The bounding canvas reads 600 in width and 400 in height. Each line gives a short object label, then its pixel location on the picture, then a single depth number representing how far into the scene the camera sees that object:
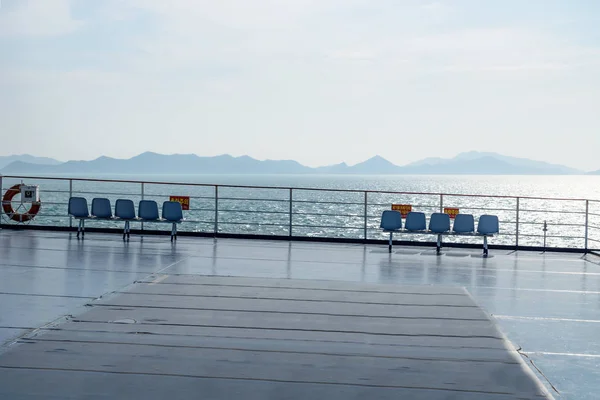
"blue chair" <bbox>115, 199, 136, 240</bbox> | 9.94
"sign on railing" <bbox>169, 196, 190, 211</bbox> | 10.26
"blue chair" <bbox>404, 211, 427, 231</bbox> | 9.37
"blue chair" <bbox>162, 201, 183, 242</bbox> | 9.88
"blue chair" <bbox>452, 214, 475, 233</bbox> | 9.43
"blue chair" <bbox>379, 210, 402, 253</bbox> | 9.33
